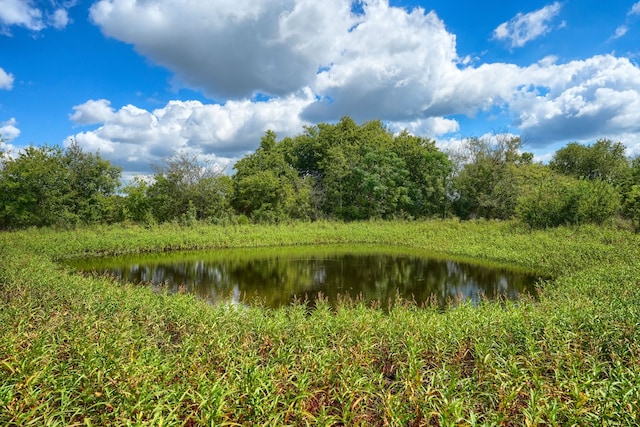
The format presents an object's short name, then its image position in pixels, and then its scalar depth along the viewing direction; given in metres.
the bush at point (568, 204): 19.23
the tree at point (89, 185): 25.31
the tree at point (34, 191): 22.34
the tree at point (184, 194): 28.97
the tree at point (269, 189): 31.05
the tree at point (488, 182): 30.28
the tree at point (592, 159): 39.16
